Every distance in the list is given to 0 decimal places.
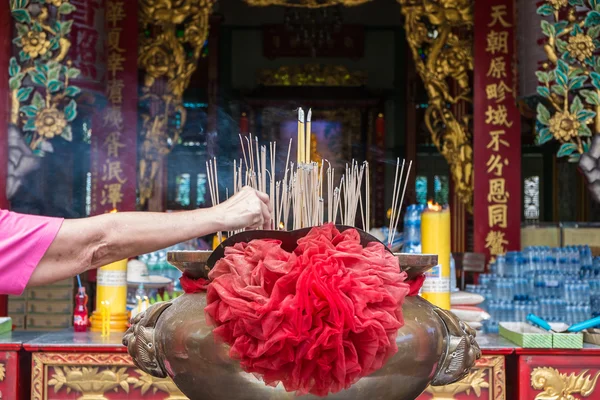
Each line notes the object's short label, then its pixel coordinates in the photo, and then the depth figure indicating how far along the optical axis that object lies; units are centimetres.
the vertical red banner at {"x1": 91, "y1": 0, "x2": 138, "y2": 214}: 419
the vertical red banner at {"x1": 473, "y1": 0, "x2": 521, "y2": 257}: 381
